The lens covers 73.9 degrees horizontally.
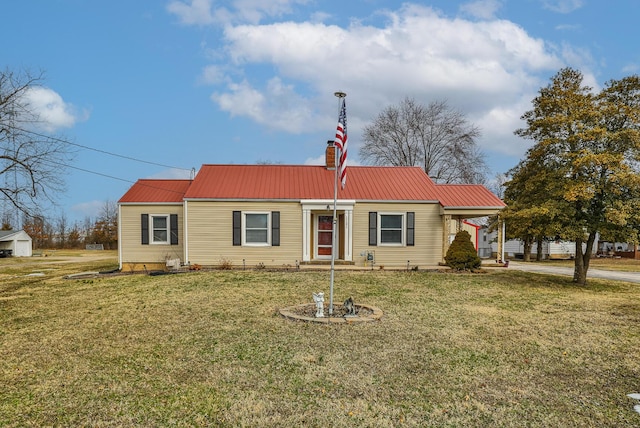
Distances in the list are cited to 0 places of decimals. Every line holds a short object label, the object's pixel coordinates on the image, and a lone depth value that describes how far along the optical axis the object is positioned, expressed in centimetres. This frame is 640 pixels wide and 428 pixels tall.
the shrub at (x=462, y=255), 1541
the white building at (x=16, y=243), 4200
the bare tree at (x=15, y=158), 1720
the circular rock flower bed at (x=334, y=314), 750
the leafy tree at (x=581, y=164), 1220
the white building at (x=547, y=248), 3625
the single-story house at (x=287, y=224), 1652
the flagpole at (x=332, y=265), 774
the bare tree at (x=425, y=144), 3347
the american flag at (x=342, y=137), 803
